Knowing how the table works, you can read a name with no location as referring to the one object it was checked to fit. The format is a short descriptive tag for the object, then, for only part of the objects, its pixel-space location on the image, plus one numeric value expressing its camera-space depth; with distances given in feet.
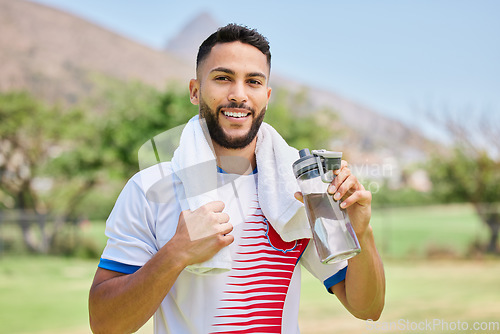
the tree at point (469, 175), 53.62
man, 4.95
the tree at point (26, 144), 60.44
